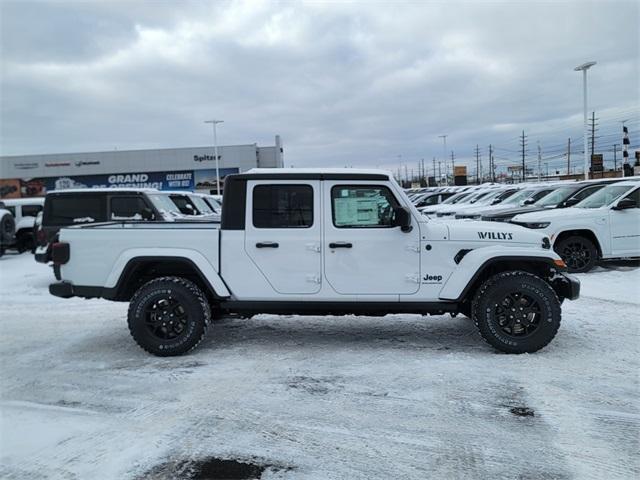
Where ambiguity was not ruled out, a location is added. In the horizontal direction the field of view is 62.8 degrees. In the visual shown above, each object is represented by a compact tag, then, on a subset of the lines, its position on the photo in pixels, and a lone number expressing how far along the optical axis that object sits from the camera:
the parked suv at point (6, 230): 14.36
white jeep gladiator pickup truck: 5.28
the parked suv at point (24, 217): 15.67
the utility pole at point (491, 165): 75.09
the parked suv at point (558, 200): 11.72
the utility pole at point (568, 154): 77.72
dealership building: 67.50
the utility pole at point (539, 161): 76.68
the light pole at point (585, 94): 26.48
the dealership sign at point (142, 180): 68.38
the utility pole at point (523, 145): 76.94
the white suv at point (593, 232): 9.96
